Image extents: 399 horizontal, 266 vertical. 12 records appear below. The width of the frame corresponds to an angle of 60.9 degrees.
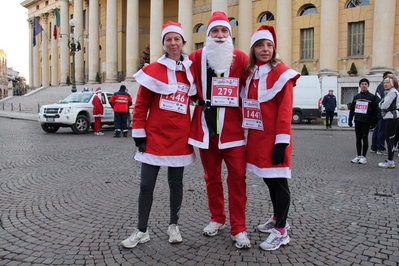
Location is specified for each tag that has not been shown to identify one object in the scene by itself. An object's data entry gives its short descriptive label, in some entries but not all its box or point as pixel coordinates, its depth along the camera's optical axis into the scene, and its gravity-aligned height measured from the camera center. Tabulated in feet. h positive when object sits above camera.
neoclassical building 74.33 +22.47
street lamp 79.20 +15.78
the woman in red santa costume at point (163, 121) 10.66 -0.30
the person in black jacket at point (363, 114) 25.23 -0.05
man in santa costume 10.73 -0.08
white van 65.82 +2.53
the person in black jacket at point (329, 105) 54.39 +1.34
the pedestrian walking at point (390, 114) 23.63 -0.02
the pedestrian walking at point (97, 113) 44.91 -0.24
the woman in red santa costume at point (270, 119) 10.07 -0.20
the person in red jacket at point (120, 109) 42.42 +0.30
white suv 44.98 -0.43
